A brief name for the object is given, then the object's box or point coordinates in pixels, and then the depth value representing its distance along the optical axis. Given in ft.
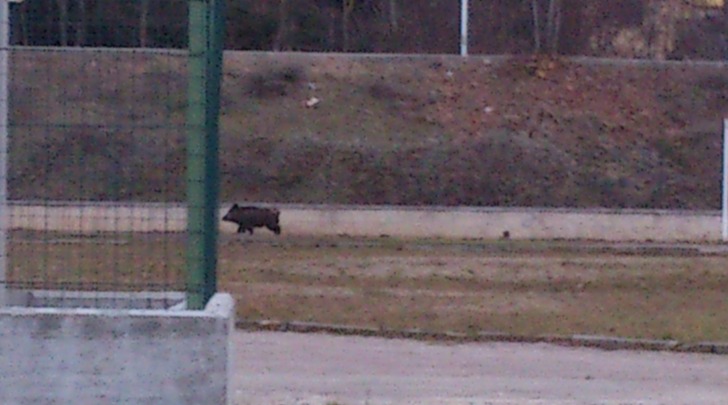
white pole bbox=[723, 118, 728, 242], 104.82
